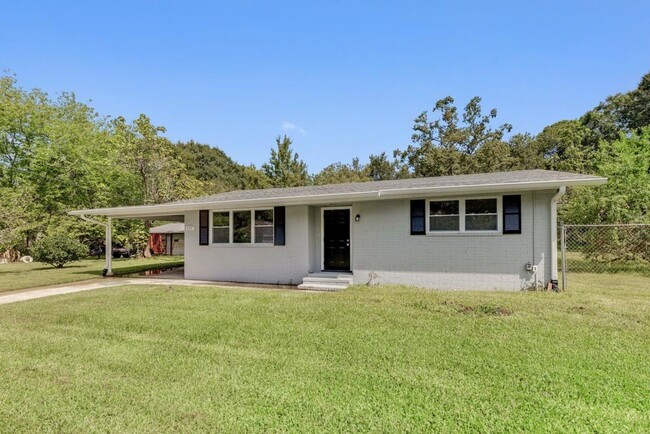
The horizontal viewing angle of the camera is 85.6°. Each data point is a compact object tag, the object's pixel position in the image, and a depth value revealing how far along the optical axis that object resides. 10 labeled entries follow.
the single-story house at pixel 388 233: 8.20
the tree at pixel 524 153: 30.03
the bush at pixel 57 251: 15.57
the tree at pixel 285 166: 29.64
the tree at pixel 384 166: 36.44
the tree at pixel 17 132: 23.62
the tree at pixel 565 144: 25.42
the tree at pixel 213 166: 45.63
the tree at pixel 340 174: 36.00
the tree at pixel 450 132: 29.05
